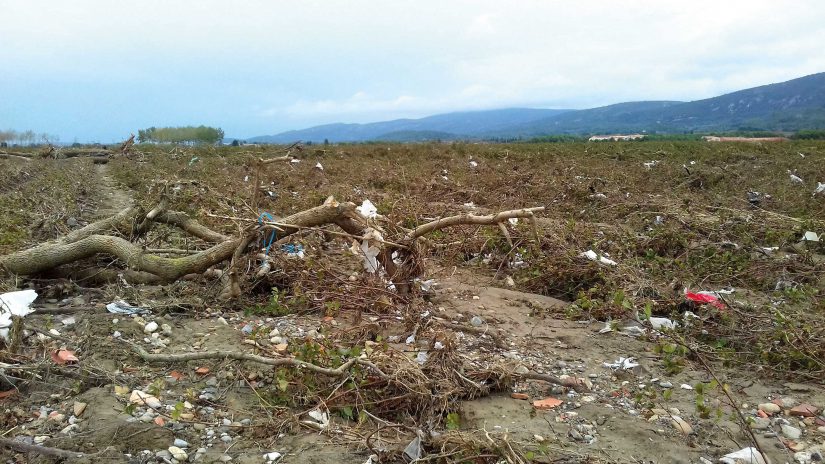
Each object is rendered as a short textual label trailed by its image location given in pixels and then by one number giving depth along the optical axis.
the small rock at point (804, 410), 2.37
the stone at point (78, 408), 2.27
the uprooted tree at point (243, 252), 3.67
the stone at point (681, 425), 2.24
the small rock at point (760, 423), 2.29
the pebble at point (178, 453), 2.04
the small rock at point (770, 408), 2.42
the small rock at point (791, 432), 2.22
